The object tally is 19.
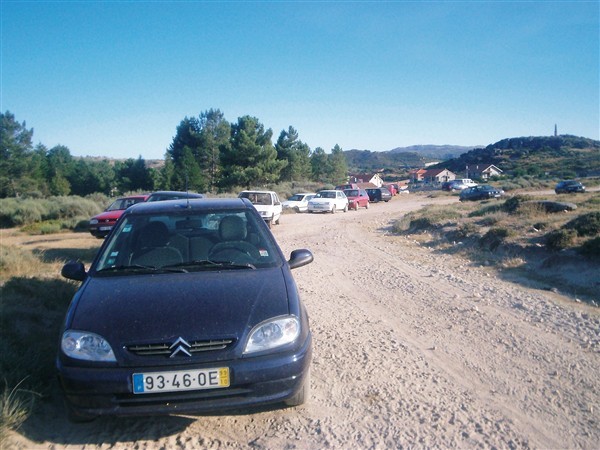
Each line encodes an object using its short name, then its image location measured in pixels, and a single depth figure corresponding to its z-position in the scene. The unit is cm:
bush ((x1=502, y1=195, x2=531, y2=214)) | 1811
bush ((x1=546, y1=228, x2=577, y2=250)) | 998
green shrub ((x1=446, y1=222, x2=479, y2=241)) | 1358
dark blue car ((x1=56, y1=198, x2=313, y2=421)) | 299
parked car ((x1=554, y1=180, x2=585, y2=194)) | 3897
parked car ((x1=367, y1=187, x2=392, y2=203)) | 4750
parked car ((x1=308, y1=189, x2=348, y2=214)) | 3159
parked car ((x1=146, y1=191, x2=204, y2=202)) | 1470
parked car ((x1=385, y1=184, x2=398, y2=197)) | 6091
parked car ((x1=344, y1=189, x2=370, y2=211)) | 3600
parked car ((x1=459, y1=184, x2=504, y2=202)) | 4137
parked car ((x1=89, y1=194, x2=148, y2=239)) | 1587
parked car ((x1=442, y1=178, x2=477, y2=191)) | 5815
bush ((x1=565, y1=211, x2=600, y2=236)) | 1043
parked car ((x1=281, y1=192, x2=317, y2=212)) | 3325
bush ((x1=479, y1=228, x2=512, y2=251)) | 1177
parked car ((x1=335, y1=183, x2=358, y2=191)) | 4650
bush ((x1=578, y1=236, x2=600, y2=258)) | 888
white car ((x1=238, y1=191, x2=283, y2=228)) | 2152
